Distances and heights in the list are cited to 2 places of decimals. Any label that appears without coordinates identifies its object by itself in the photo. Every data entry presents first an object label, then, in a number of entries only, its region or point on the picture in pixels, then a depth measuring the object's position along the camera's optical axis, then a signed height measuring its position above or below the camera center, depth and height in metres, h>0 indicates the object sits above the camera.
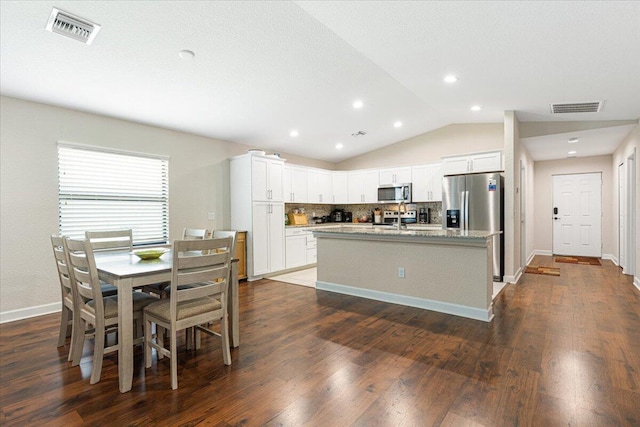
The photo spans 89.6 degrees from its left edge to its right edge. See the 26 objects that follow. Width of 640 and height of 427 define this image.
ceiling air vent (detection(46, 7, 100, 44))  2.44 +1.51
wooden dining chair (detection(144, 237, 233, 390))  2.19 -0.65
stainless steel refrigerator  5.18 +0.10
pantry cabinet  5.38 +0.11
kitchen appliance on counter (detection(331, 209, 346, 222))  7.73 -0.07
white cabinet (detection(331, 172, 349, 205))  7.47 +0.61
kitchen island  3.50 -0.68
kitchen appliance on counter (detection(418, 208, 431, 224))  6.61 -0.08
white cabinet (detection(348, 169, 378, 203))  7.13 +0.60
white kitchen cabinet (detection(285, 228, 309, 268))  6.11 -0.65
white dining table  2.13 -0.46
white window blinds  3.94 +0.32
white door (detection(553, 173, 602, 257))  7.60 -0.10
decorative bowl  2.79 -0.33
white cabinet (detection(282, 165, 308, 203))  6.16 +0.60
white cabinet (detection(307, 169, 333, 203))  6.84 +0.60
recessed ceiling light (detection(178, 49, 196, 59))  3.03 +1.53
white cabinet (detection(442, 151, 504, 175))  5.38 +0.84
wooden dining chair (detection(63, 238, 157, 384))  2.23 -0.68
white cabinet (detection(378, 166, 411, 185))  6.64 +0.78
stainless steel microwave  6.57 +0.41
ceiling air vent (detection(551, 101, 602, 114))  4.18 +1.39
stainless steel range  6.68 -0.10
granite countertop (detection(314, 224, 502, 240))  3.43 -0.25
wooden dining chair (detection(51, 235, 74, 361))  2.59 -0.58
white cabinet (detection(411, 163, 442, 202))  6.26 +0.59
